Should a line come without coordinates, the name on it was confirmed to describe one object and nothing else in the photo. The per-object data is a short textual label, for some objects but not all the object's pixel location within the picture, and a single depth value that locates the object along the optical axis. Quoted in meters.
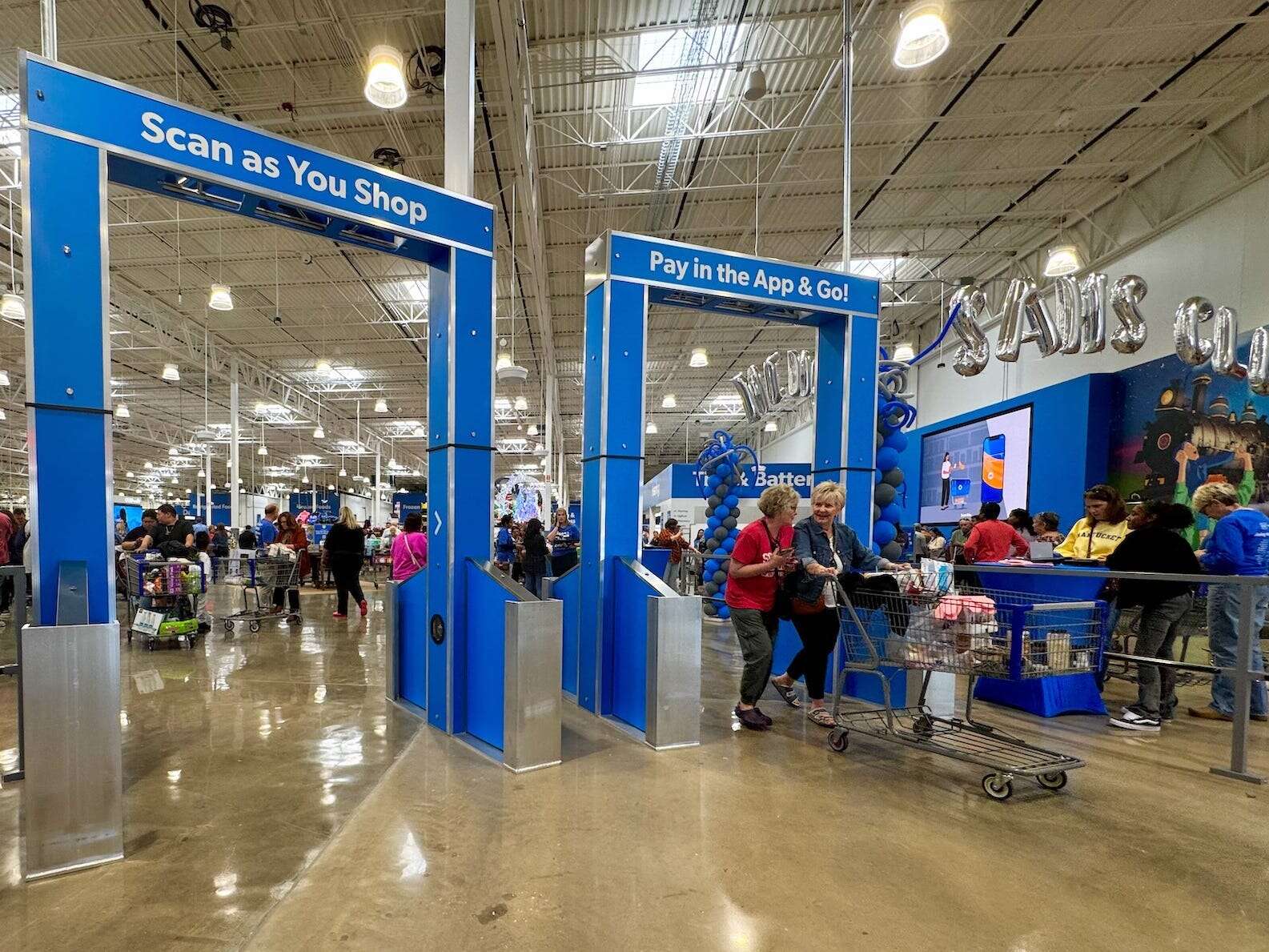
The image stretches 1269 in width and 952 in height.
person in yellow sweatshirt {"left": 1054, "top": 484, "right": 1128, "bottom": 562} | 5.36
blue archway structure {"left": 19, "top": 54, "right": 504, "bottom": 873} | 2.53
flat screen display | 12.09
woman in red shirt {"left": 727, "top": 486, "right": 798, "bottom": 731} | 3.99
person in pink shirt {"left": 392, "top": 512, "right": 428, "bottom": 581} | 6.82
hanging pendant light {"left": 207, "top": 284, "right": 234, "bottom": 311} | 9.52
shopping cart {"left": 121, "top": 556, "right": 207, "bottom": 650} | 6.51
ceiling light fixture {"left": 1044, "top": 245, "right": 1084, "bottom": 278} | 8.29
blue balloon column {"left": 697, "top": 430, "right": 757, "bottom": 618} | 9.48
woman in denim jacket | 3.86
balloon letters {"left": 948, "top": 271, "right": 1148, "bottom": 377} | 5.93
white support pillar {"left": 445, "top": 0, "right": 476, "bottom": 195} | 4.33
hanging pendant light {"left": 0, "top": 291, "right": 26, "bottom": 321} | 9.32
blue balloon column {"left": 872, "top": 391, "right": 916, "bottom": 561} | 6.03
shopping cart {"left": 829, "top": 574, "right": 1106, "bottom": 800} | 3.20
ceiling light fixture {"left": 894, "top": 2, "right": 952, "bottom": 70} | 4.78
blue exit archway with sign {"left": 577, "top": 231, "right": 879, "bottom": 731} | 4.26
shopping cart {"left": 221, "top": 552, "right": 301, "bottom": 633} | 8.05
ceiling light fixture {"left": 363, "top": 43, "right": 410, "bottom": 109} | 5.42
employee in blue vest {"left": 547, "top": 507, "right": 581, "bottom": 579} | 10.79
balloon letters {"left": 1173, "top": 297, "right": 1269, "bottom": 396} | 6.10
